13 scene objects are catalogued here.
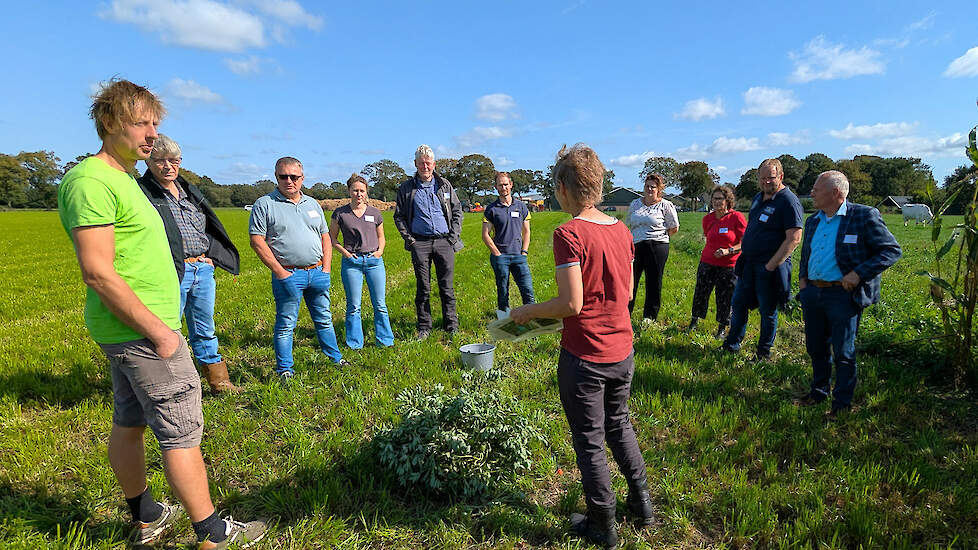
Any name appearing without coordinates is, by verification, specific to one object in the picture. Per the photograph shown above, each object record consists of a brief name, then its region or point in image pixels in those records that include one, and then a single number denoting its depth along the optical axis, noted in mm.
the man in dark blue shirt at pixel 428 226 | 6215
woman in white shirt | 6570
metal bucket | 4742
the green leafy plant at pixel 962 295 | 3961
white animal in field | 42662
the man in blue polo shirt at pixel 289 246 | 4648
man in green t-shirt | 2004
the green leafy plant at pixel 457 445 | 2904
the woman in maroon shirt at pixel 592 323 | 2320
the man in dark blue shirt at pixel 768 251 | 4957
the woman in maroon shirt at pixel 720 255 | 6469
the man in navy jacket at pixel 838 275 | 3750
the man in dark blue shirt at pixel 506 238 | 6656
